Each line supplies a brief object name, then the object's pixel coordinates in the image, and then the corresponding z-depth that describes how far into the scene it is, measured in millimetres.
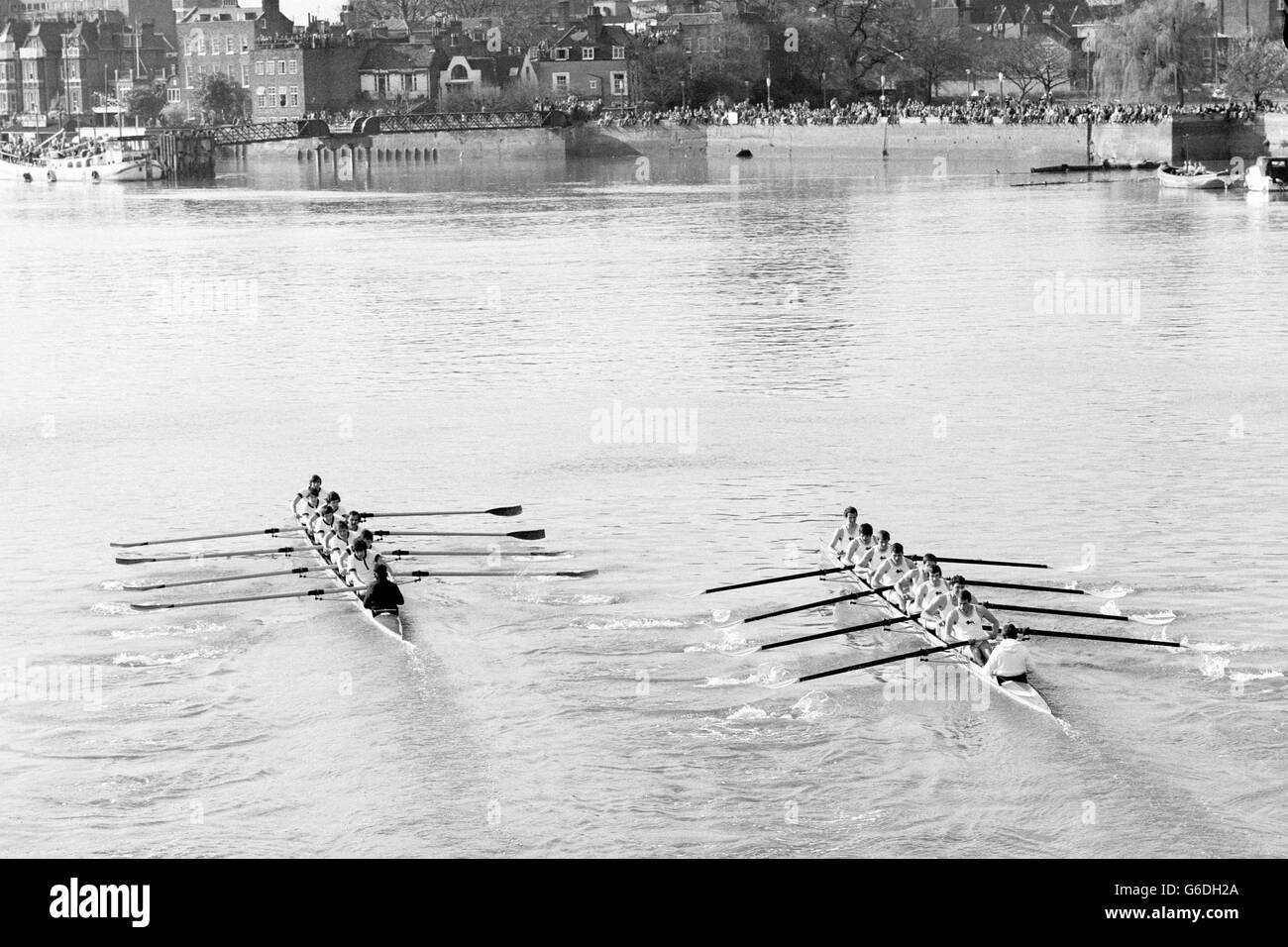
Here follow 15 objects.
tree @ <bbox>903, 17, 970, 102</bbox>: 125312
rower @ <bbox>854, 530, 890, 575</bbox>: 21469
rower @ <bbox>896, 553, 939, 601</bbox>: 20172
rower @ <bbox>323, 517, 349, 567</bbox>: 22562
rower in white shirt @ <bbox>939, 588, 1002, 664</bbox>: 19047
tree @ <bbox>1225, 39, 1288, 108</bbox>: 97812
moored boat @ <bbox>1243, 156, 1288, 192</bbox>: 75562
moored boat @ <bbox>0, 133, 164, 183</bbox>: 121438
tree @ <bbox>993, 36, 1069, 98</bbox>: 124375
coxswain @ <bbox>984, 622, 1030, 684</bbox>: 18391
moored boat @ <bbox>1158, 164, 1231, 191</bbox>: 80062
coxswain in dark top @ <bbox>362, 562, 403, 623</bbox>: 21031
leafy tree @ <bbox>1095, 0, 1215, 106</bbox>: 96812
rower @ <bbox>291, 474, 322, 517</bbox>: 24828
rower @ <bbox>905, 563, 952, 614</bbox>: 19797
